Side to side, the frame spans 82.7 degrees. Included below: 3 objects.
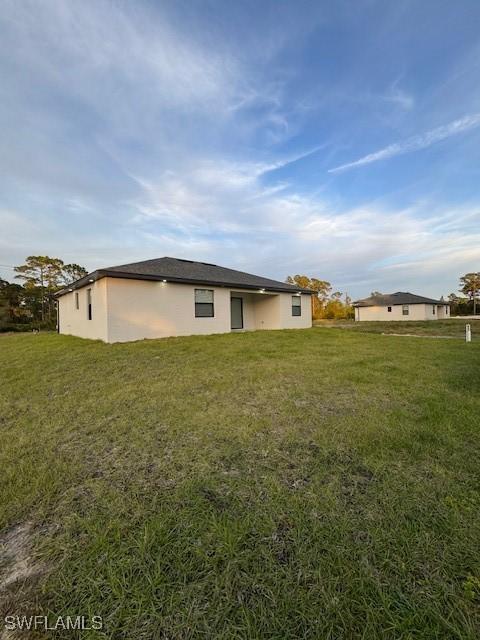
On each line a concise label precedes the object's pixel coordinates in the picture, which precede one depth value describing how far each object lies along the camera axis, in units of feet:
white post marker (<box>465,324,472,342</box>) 32.73
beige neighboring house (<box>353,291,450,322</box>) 96.07
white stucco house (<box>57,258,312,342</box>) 31.95
